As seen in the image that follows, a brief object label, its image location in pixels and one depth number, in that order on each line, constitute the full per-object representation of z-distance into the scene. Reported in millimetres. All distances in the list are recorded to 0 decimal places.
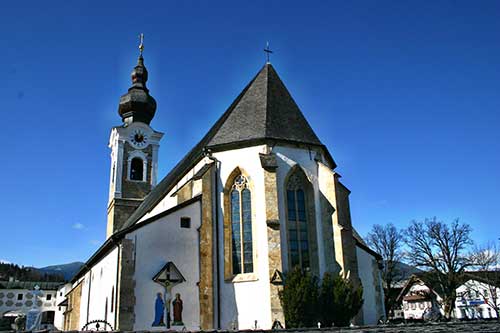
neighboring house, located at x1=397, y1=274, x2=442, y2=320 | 48212
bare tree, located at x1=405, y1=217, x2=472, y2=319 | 36656
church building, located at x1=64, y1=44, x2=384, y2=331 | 18422
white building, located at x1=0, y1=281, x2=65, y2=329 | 72312
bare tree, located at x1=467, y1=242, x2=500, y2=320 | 39375
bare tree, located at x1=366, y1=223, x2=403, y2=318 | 43656
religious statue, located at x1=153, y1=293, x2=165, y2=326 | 18156
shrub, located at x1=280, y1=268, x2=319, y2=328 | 17328
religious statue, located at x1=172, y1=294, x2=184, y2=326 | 18344
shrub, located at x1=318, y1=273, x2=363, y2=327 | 17734
